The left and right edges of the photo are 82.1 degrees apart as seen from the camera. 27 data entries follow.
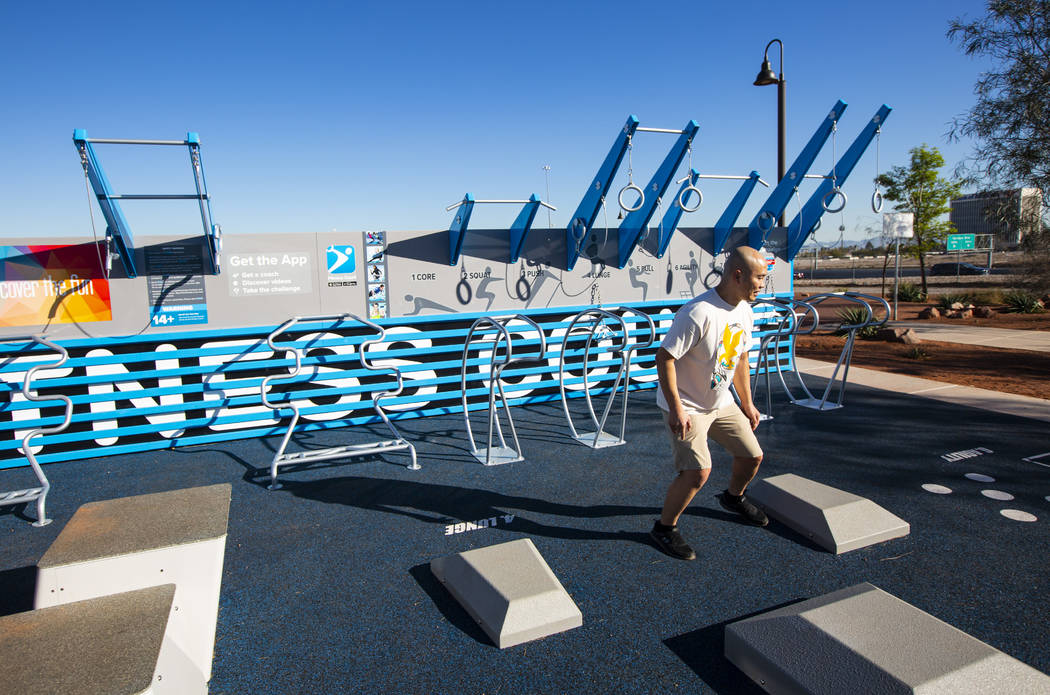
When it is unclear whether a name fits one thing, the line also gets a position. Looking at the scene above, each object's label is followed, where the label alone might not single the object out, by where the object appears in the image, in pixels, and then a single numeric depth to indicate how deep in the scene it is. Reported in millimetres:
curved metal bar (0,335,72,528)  4117
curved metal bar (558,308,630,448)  5275
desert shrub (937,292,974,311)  16125
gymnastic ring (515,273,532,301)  7266
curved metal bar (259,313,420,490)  4721
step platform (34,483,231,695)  2320
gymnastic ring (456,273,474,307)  7005
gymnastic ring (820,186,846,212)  7465
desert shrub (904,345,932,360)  9895
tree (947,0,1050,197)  10000
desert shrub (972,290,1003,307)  17172
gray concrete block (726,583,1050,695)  2021
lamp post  10320
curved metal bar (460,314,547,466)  4773
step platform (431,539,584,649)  2674
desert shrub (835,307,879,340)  11898
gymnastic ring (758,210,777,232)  8047
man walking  3043
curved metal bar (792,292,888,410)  6326
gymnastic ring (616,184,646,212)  6642
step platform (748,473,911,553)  3416
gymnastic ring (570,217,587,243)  7129
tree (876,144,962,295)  18609
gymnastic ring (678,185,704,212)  6892
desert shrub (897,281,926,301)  19516
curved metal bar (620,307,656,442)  5093
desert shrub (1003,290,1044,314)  15258
